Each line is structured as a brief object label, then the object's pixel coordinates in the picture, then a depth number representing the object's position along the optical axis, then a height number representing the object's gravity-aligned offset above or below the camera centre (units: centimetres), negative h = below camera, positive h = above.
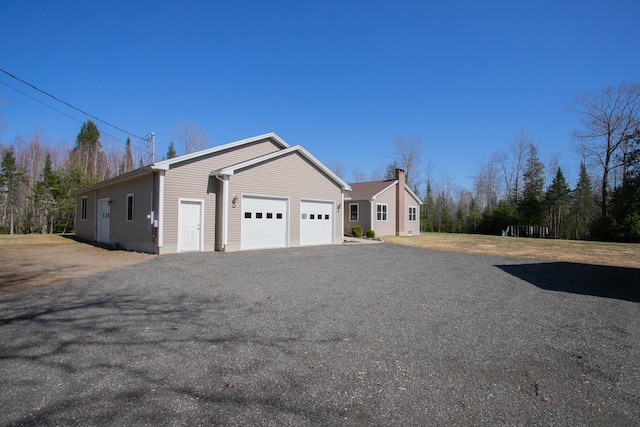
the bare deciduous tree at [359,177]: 5172 +718
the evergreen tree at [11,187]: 2718 +283
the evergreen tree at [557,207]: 3191 +167
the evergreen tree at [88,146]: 3828 +967
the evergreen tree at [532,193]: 3223 +319
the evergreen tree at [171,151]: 5981 +1308
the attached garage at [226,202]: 1293 +90
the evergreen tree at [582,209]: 3089 +144
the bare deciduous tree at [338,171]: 5026 +786
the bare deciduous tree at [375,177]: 4931 +693
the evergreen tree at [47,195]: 2639 +205
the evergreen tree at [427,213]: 3912 +119
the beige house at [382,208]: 2528 +122
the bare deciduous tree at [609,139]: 2803 +751
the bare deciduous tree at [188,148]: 3441 +768
